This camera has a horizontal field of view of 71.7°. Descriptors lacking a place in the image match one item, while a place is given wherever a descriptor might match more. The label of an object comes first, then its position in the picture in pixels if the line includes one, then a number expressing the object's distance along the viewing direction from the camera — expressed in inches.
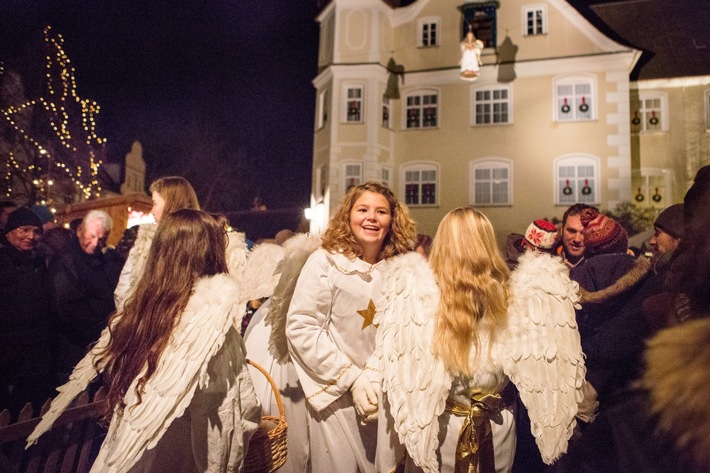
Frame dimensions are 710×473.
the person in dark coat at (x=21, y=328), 151.9
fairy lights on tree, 358.9
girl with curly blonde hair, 108.0
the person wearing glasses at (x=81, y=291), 171.5
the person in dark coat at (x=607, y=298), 97.3
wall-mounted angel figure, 703.1
